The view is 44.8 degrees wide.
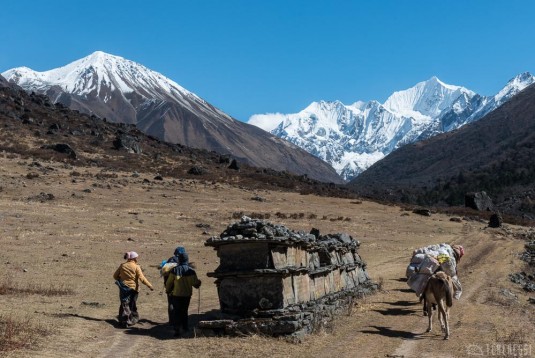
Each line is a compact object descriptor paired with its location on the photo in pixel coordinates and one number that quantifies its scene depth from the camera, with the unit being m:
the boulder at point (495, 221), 56.70
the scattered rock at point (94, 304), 17.87
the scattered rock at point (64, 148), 68.31
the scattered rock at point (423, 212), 61.15
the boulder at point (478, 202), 81.38
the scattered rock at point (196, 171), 71.27
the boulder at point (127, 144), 79.10
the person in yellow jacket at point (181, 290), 15.16
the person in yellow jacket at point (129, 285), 15.55
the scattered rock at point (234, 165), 84.38
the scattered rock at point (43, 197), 44.16
